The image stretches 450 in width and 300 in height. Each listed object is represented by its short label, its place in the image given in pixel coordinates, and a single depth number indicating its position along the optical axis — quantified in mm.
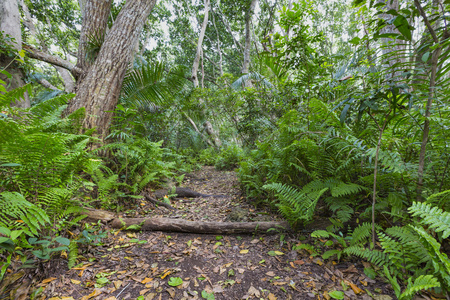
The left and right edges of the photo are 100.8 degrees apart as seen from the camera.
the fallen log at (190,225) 2205
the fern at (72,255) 1582
